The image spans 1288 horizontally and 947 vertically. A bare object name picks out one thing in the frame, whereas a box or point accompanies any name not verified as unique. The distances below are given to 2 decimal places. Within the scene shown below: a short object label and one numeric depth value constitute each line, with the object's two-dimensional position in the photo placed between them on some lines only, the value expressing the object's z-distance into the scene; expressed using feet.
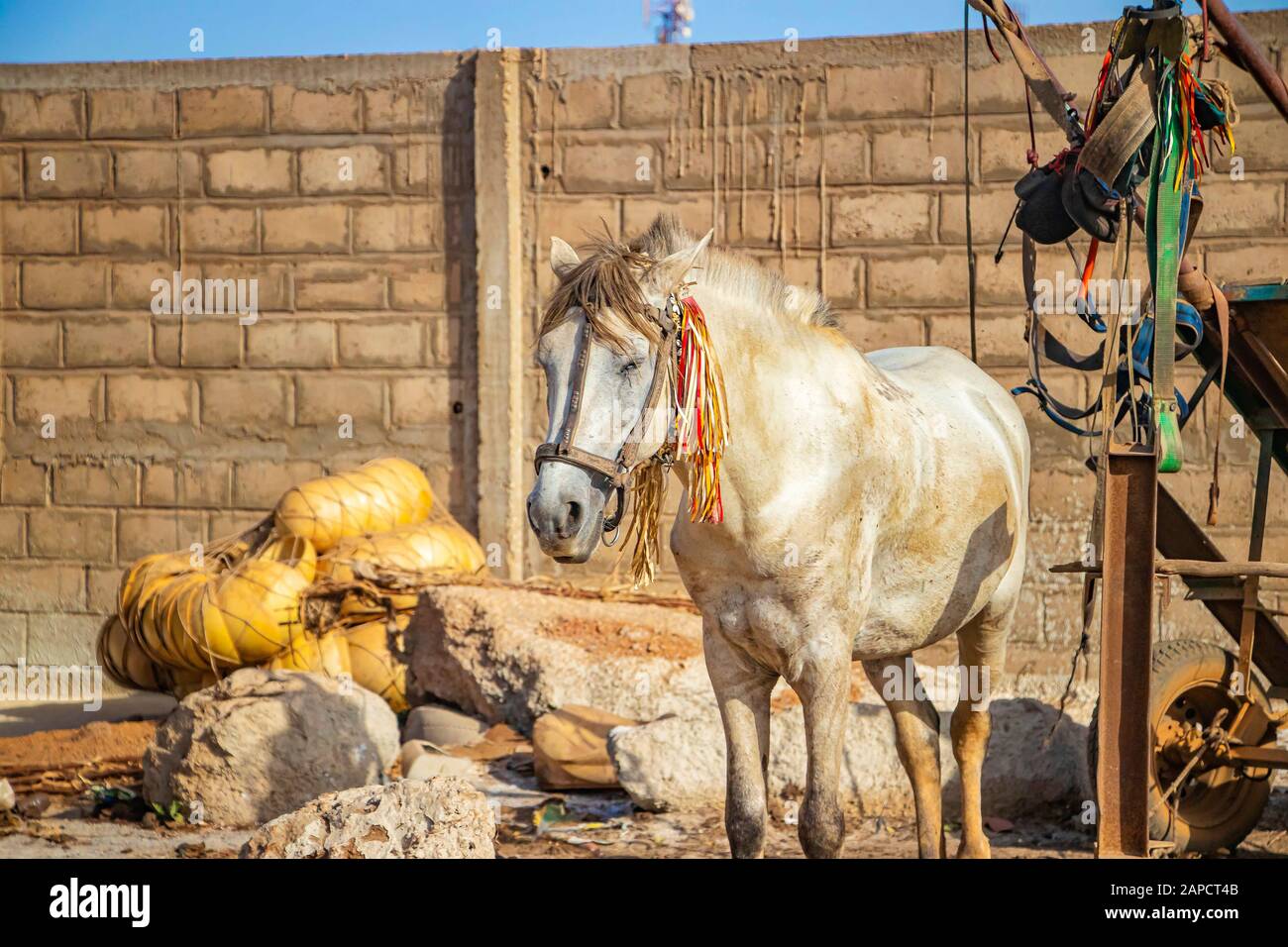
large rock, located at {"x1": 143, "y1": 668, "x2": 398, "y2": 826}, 19.40
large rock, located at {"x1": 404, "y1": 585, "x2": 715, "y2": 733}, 22.04
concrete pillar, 27.48
